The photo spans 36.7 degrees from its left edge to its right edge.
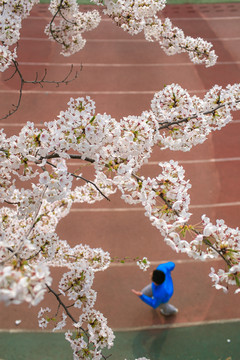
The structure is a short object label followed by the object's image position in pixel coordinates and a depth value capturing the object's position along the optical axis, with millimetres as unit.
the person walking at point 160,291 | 4968
